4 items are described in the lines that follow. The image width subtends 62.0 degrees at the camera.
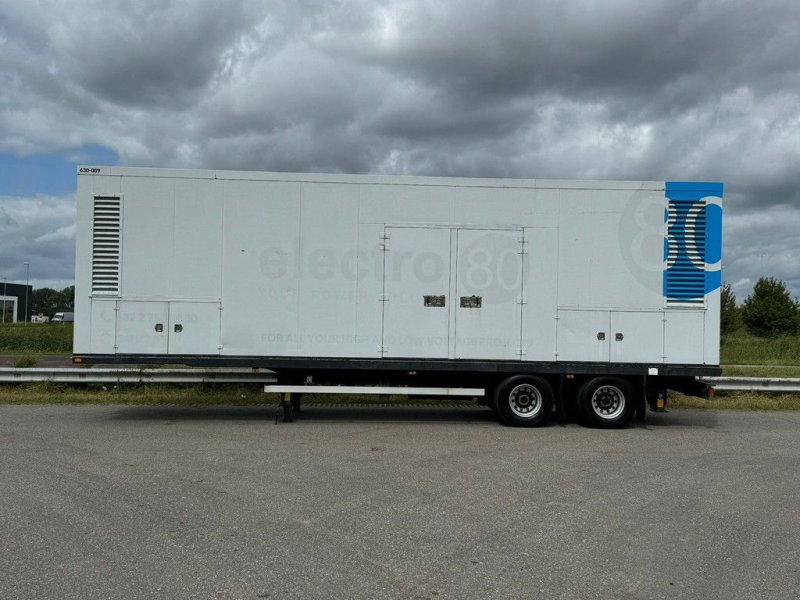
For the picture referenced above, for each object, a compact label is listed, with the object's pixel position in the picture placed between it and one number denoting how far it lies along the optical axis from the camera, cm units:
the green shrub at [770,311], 5416
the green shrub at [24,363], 1514
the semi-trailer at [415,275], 1009
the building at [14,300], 8737
